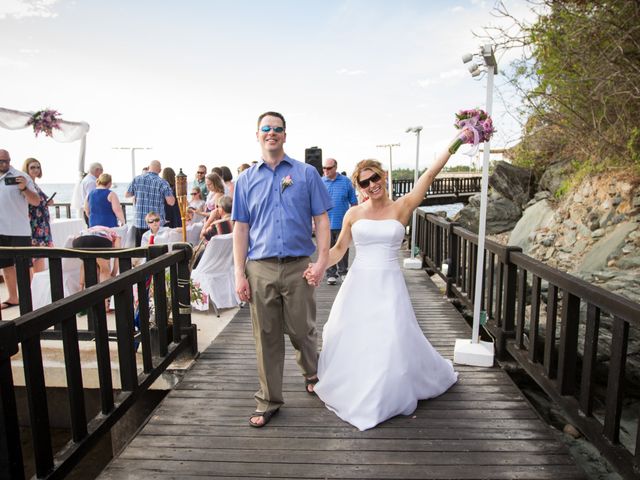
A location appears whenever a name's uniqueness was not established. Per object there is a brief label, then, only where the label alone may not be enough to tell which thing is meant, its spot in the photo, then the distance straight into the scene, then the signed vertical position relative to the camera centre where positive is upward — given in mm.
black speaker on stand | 12729 +598
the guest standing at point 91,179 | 8062 +39
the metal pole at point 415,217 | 9527 -824
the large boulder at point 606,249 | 7840 -1267
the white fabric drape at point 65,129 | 7758 +972
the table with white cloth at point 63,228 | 9594 -989
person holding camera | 5578 -255
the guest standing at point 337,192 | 7301 -218
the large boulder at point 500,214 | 17562 -1422
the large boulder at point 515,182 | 17531 -241
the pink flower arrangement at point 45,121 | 8238 +1063
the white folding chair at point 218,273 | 6074 -1214
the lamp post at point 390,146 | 18638 +1226
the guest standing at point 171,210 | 8212 -536
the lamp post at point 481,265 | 3834 -791
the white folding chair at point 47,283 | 5723 -1229
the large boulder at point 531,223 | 11969 -1269
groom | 3014 -423
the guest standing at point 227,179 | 8992 +5
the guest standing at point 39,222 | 6188 -538
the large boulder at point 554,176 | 13250 -27
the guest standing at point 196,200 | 9250 -402
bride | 3088 -1056
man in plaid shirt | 7168 -238
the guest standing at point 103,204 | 6621 -326
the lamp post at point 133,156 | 15419 +809
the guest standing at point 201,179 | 9766 +12
